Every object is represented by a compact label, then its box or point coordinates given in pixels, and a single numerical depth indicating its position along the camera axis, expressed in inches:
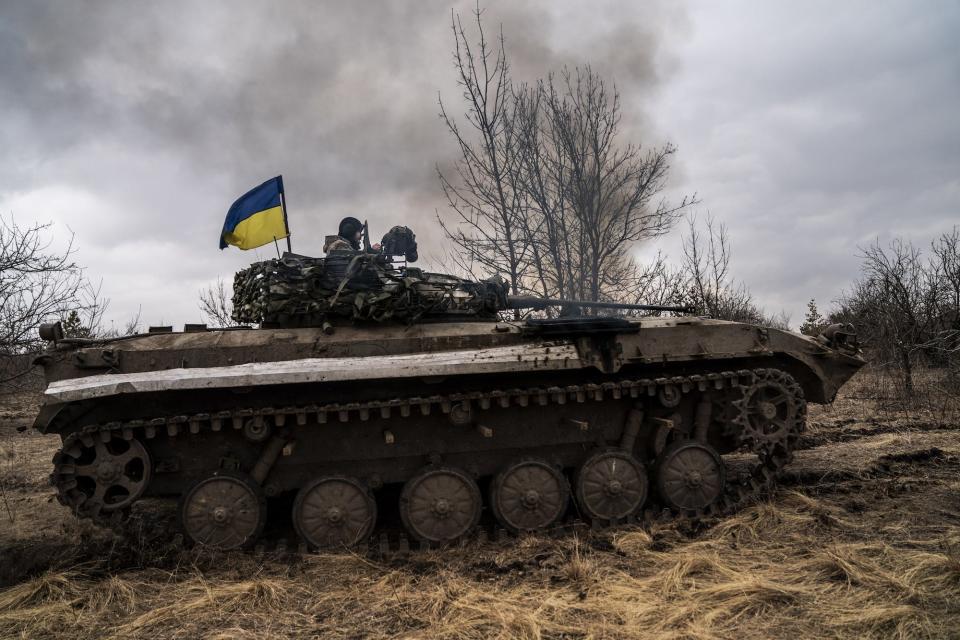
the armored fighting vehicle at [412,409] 234.8
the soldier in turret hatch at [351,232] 343.9
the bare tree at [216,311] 994.1
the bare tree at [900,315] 618.5
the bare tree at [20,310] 507.5
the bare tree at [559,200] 562.9
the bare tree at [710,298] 690.2
